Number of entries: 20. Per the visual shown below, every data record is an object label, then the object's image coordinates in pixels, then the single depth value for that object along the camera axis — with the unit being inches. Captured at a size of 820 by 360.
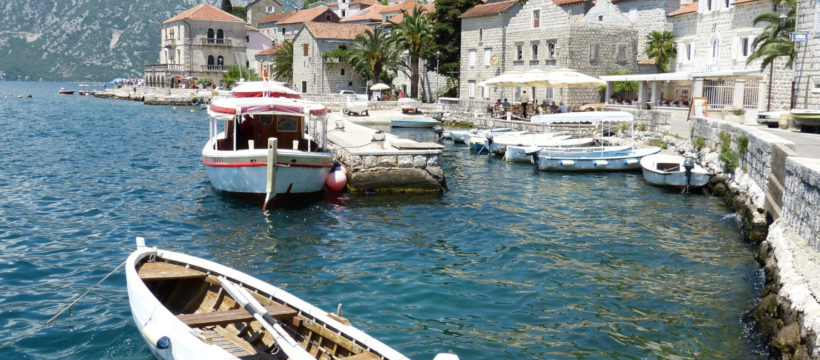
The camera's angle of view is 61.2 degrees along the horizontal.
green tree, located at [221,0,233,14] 4227.6
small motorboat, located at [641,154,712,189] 810.2
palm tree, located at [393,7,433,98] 2237.9
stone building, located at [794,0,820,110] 978.7
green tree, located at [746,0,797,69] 1088.8
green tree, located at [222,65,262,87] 3307.1
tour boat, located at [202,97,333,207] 693.3
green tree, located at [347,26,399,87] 2437.3
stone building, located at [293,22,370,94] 2819.9
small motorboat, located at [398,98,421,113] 2064.5
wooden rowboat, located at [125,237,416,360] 286.7
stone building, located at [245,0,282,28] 4315.9
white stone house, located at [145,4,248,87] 3555.6
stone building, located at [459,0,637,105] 1750.7
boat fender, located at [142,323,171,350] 289.3
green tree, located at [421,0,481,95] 2226.9
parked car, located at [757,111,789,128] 960.9
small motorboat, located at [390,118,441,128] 1731.1
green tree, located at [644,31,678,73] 1764.3
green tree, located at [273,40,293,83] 3093.0
